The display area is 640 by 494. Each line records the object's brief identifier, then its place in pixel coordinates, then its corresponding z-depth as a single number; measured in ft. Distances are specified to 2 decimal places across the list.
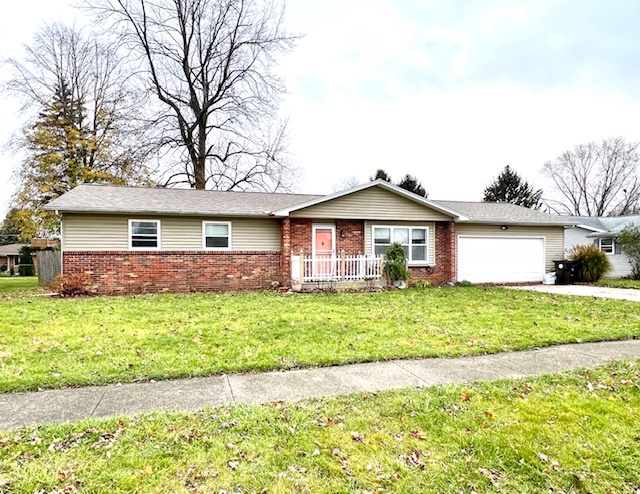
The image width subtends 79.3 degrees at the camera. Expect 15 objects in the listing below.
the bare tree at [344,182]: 144.05
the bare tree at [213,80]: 74.90
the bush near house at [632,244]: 62.03
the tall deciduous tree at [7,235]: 145.13
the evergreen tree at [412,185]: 110.63
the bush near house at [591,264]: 57.11
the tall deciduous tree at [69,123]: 74.43
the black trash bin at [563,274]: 55.88
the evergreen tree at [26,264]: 103.96
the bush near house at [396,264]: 46.21
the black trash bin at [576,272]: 57.44
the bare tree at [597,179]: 120.47
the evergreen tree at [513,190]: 117.80
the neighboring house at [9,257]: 126.21
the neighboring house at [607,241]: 68.56
